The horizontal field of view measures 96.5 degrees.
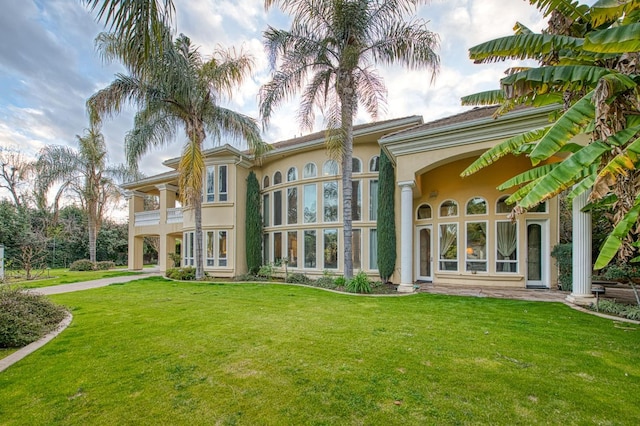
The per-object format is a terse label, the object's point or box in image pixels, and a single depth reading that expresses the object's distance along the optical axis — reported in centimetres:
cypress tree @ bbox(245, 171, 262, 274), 1484
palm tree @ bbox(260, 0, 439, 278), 972
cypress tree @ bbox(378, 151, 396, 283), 1167
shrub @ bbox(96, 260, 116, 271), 2303
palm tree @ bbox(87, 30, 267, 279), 1153
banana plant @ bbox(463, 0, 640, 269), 362
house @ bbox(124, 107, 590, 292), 993
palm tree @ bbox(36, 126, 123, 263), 2169
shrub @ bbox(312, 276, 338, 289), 1132
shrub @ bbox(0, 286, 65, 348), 507
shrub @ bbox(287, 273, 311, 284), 1278
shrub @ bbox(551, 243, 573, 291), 973
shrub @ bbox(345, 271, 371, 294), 1000
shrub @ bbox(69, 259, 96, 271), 2180
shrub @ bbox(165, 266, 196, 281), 1433
